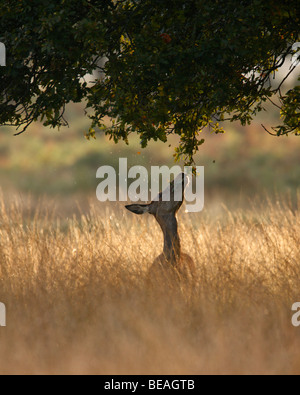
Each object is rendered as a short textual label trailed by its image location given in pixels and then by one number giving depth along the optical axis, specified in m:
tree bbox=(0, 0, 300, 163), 13.48
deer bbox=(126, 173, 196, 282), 16.09
